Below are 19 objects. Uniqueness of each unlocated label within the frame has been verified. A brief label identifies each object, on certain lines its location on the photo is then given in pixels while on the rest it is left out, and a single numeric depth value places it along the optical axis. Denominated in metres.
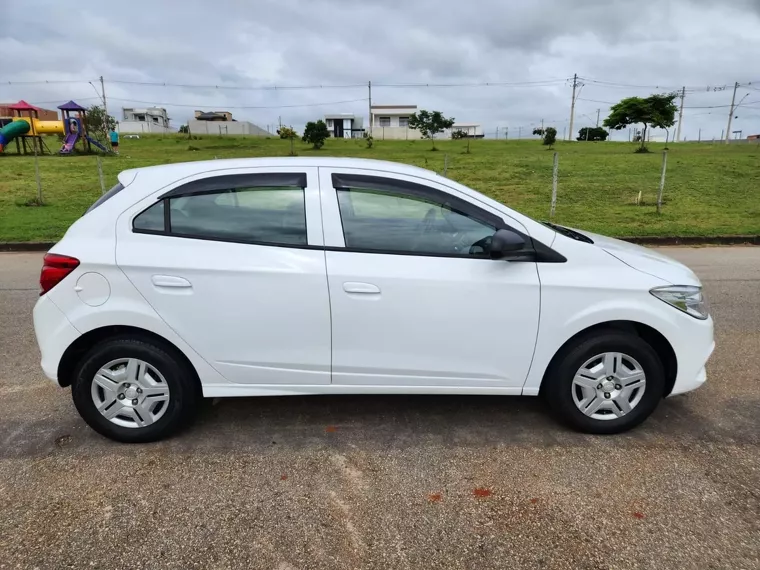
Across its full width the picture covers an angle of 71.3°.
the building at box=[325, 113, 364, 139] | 76.19
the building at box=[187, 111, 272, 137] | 67.21
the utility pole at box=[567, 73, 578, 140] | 64.69
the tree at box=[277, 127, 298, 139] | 42.57
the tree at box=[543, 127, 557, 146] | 37.34
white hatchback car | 3.06
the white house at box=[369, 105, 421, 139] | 82.10
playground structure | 29.92
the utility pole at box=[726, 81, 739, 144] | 67.69
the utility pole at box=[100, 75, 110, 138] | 37.01
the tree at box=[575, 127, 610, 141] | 60.34
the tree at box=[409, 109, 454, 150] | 42.06
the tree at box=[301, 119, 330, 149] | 35.91
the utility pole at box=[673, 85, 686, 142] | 64.90
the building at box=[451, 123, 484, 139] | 93.88
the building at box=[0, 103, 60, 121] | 74.55
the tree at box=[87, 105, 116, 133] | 35.81
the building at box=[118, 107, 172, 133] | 74.50
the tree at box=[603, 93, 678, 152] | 34.91
